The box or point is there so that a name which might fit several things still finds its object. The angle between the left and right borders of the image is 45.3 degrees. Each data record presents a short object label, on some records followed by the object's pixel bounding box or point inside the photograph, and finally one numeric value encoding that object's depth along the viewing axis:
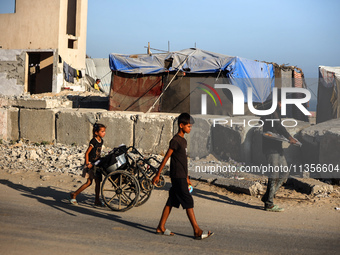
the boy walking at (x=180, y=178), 4.46
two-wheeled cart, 5.53
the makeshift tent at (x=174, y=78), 12.67
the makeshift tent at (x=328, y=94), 13.32
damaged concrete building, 19.59
